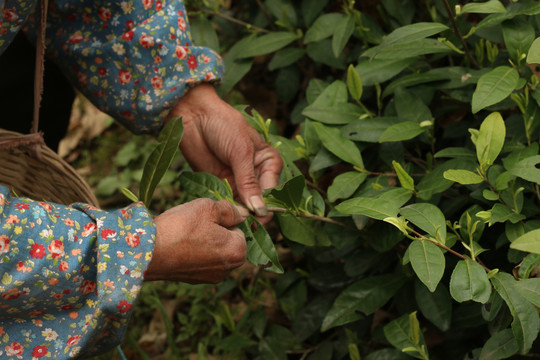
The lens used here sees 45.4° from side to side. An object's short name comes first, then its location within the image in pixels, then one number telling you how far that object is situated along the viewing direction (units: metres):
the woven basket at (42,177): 1.46
